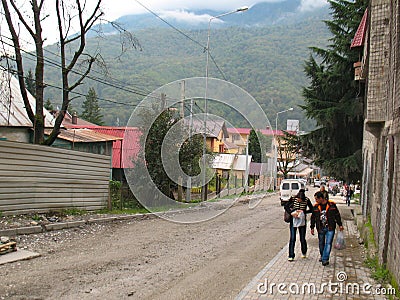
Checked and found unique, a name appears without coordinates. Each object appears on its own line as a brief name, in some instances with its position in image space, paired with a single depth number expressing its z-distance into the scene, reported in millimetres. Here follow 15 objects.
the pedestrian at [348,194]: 31134
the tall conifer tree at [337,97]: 24922
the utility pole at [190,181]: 24281
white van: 32688
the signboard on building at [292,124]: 50162
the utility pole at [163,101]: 23250
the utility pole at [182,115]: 23812
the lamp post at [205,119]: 22406
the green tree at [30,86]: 53294
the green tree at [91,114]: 83438
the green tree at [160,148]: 23203
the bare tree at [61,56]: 16594
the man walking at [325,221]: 9414
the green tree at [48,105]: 54512
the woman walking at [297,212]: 9820
